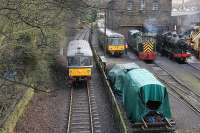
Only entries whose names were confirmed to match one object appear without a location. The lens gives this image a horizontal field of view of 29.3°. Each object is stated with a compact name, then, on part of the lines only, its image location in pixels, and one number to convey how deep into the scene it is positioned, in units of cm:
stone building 5406
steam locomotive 3556
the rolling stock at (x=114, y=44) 4047
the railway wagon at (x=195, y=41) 3844
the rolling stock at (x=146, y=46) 3656
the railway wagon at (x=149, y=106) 1602
